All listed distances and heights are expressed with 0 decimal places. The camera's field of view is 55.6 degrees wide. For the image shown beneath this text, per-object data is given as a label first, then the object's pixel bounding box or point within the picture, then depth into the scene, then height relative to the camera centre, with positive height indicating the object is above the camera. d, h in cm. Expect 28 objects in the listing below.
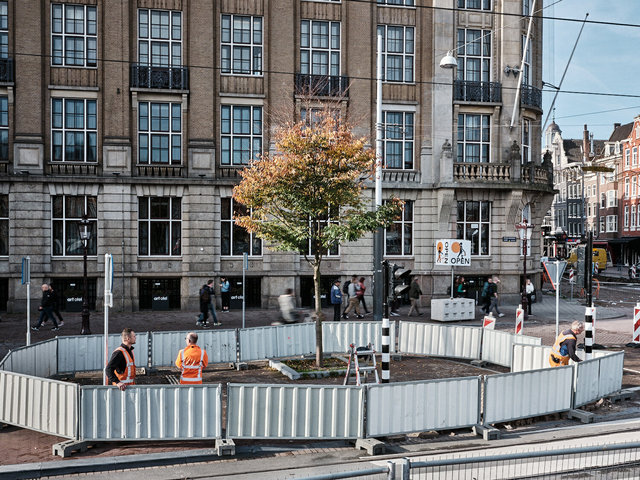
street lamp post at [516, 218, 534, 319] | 2728 +35
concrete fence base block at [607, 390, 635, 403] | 1275 -326
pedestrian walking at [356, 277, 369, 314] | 2556 -212
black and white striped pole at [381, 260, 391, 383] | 1148 -207
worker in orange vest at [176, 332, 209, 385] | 1062 -217
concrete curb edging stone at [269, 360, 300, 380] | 1429 -318
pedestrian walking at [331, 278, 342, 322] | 2331 -232
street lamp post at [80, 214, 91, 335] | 2072 -193
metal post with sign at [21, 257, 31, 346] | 1666 -94
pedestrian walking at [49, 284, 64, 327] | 2188 -254
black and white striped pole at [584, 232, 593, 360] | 1337 -153
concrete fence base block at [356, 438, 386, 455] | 944 -323
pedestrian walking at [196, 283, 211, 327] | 2261 -245
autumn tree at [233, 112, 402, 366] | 1512 +119
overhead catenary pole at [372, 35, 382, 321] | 1936 -63
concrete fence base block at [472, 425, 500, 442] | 1024 -324
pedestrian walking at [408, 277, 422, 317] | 2620 -231
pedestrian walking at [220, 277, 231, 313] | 2700 -249
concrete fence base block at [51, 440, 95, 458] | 905 -318
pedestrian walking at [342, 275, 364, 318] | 2521 -243
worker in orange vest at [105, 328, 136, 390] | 999 -213
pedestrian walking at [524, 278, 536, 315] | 2777 -237
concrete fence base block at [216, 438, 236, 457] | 923 -319
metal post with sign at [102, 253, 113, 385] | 1111 -78
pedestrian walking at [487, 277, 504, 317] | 2503 -224
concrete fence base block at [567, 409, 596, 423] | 1127 -324
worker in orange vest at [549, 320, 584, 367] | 1184 -207
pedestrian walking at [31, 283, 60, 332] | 2169 -253
